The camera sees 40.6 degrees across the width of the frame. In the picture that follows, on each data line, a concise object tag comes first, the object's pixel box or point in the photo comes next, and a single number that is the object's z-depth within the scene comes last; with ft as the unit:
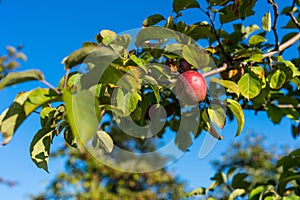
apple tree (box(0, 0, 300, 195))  1.96
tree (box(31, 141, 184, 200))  19.26
